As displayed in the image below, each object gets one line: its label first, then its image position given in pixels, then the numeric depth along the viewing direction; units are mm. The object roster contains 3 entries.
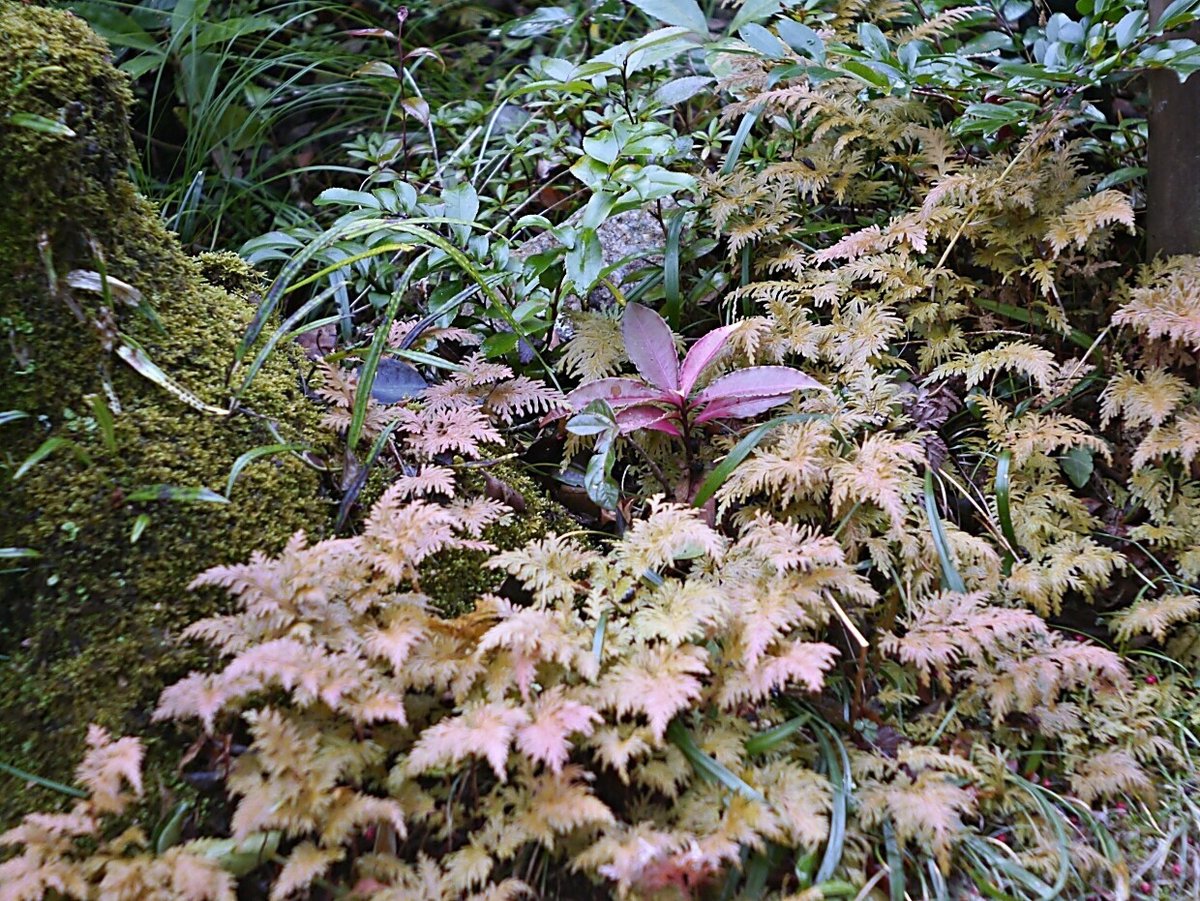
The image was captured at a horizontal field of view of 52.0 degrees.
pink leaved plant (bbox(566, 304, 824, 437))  740
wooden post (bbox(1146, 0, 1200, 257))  788
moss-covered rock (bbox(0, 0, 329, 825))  627
